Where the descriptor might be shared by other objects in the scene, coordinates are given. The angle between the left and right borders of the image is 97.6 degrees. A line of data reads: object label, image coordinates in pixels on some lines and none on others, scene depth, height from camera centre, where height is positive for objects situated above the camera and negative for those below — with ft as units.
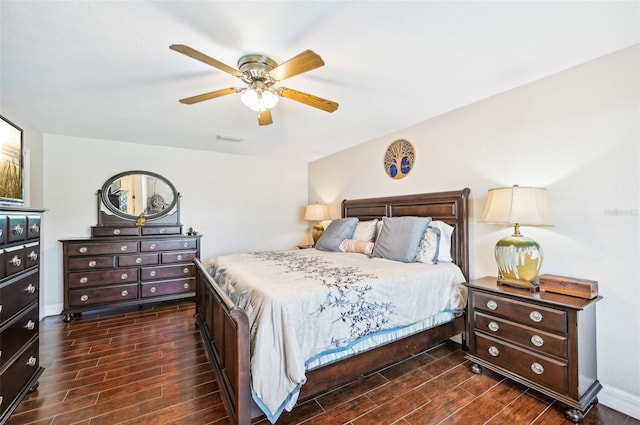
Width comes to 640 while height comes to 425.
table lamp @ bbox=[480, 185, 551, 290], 6.71 -0.35
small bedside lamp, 15.65 -0.18
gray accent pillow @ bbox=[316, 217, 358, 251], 11.74 -0.96
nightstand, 5.71 -2.99
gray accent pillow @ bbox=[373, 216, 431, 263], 8.89 -0.92
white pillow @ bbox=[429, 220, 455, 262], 8.99 -0.97
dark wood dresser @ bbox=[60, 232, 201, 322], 11.23 -2.40
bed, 5.03 -2.78
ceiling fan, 5.32 +2.88
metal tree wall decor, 11.25 +2.19
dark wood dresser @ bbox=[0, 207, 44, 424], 5.35 -1.88
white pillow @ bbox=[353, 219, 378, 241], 11.18 -0.80
